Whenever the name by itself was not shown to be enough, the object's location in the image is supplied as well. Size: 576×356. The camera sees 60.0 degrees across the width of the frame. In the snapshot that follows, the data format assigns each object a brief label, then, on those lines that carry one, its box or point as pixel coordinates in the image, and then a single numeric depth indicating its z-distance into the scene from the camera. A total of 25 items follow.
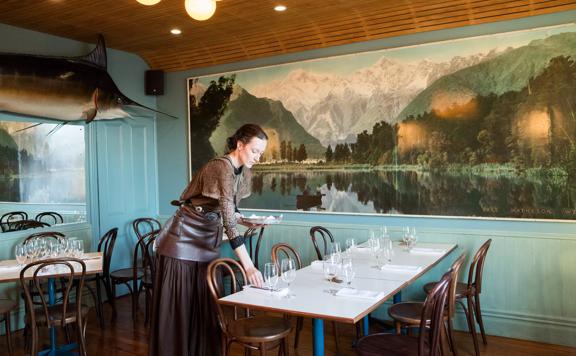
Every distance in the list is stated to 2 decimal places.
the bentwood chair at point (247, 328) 3.09
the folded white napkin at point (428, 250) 4.25
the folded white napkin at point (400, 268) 3.59
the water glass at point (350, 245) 4.14
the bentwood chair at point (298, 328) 3.98
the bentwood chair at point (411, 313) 3.17
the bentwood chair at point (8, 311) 4.12
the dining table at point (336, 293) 2.68
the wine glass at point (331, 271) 3.19
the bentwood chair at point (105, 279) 5.07
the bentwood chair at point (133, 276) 5.28
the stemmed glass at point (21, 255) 4.45
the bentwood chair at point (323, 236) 4.96
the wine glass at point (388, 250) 3.92
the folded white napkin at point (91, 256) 4.74
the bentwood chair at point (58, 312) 3.82
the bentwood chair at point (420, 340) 2.76
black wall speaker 6.66
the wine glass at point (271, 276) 2.99
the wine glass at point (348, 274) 3.15
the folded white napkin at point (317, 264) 3.75
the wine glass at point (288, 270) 3.00
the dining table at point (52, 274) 4.09
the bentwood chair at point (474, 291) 3.97
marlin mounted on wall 5.09
